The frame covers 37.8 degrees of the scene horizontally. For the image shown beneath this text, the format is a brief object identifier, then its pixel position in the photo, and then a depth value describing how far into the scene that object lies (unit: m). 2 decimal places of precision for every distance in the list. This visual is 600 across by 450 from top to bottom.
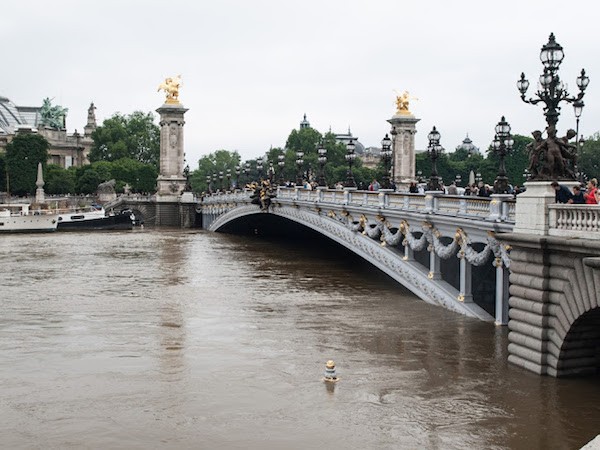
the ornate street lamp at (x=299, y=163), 47.97
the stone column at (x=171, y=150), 88.88
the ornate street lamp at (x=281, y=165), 51.68
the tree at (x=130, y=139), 129.88
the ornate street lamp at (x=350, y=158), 36.53
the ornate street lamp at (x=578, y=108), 23.70
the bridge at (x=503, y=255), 16.20
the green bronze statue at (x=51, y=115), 151.62
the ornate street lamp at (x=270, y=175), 53.13
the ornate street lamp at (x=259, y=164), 59.36
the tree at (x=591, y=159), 80.44
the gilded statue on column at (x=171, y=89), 89.50
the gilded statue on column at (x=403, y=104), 77.19
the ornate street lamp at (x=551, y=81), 17.25
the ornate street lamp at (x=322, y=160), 41.75
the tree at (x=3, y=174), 108.31
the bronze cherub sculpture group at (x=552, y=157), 17.34
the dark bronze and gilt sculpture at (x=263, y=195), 50.50
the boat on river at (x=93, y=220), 77.00
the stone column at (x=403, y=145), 76.68
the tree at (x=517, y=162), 94.56
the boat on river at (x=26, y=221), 72.69
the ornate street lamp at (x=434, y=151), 28.67
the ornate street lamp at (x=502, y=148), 22.45
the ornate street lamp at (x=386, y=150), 36.53
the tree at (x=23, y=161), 105.44
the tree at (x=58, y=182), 110.69
